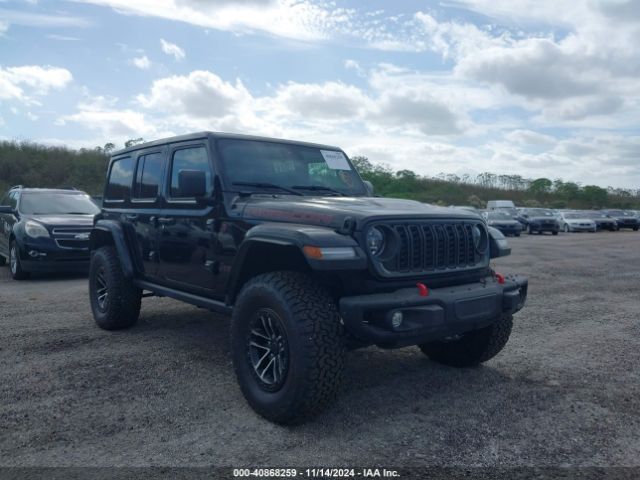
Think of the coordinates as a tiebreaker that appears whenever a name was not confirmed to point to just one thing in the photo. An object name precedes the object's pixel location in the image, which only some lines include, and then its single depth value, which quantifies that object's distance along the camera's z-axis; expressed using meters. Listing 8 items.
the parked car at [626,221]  35.72
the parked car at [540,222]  29.38
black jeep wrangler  3.45
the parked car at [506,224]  26.48
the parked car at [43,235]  9.46
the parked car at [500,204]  38.50
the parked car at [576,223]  32.28
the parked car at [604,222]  34.41
